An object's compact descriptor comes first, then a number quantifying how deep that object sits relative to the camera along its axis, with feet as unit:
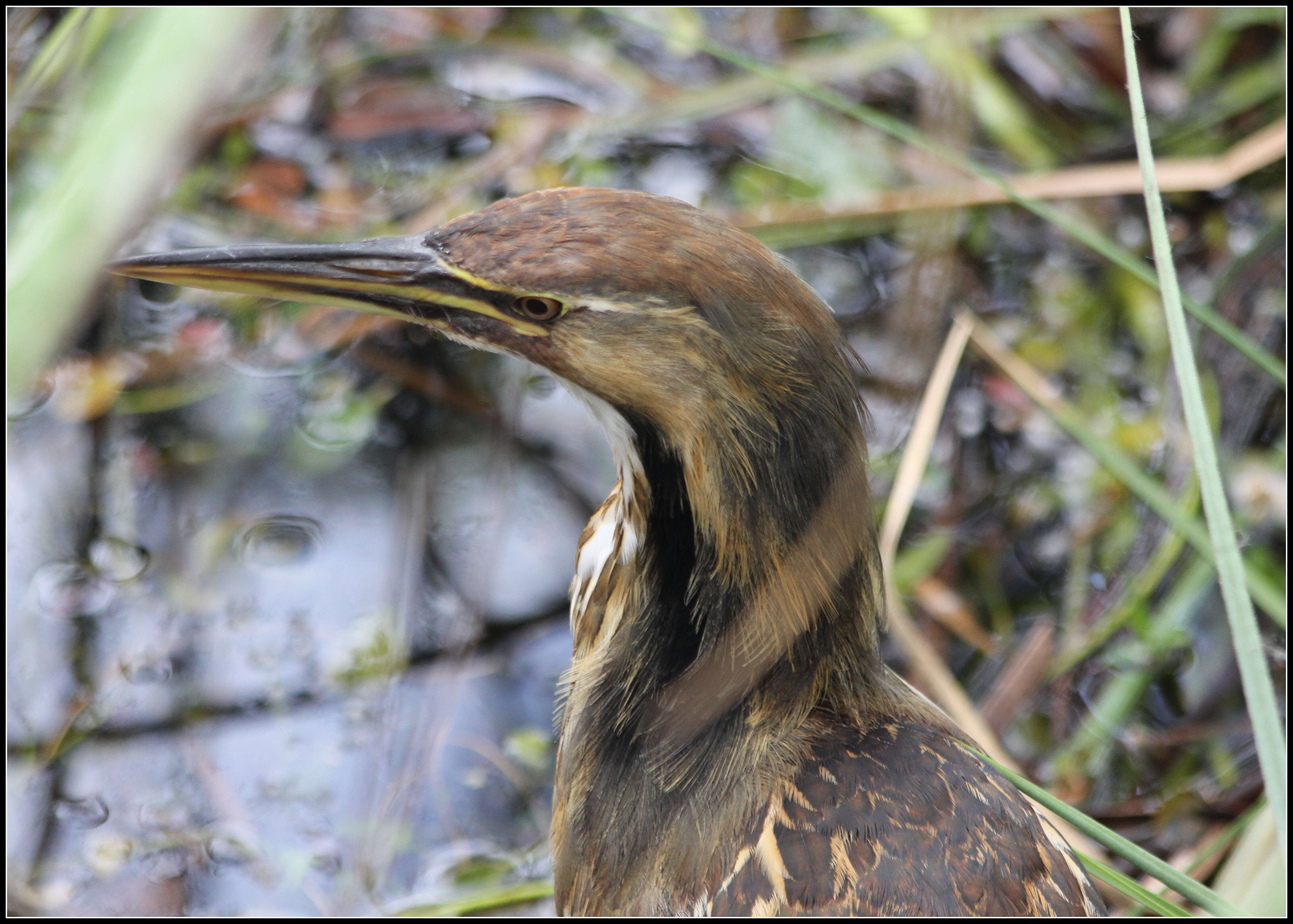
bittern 15.86
